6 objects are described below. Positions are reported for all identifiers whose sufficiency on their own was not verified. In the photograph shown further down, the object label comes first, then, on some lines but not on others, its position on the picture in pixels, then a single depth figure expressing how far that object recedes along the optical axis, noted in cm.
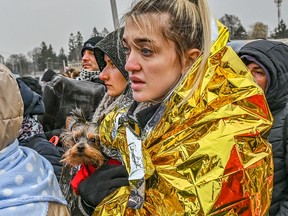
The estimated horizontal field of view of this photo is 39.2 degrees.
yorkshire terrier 203
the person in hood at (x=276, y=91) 232
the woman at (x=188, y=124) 139
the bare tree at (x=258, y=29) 4797
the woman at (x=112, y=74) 220
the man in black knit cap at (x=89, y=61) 421
